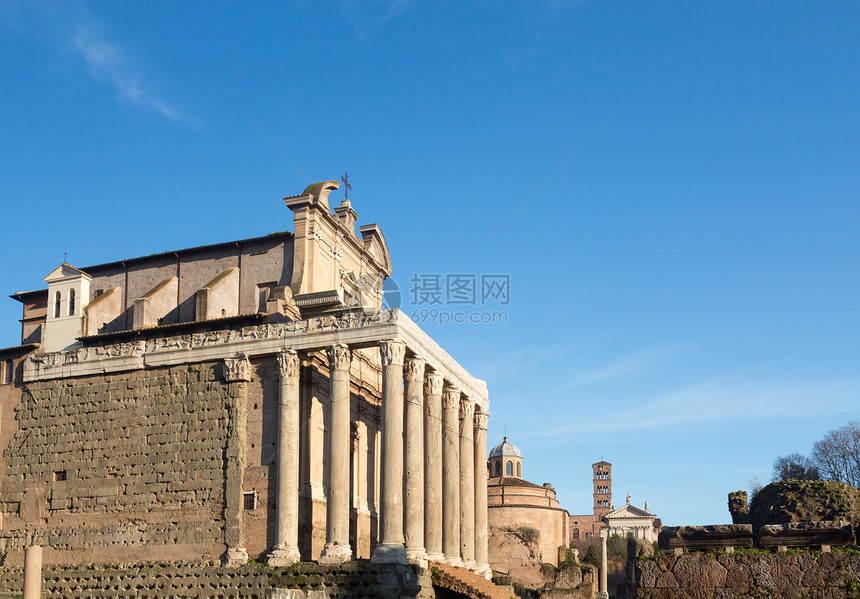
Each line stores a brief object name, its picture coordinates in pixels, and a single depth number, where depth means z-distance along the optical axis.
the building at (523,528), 60.31
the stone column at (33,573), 21.50
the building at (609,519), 126.31
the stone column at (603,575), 51.06
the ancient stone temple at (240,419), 32.69
